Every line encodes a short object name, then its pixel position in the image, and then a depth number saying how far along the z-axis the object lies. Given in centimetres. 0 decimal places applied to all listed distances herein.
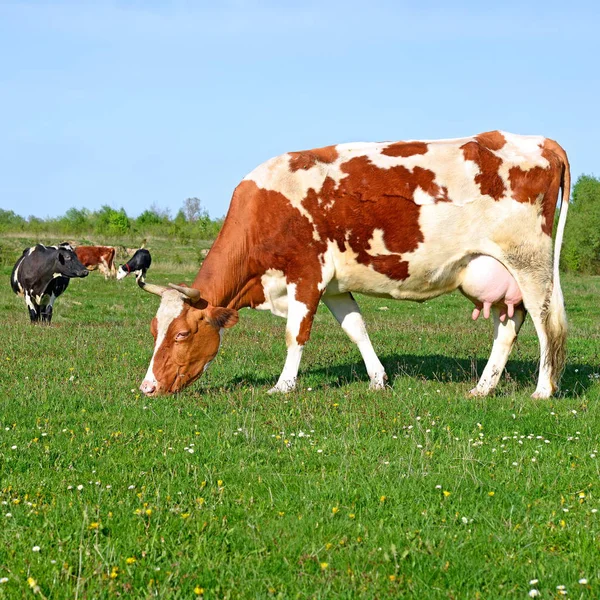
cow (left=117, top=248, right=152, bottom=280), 3656
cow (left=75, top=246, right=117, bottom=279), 4197
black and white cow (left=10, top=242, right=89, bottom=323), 1972
